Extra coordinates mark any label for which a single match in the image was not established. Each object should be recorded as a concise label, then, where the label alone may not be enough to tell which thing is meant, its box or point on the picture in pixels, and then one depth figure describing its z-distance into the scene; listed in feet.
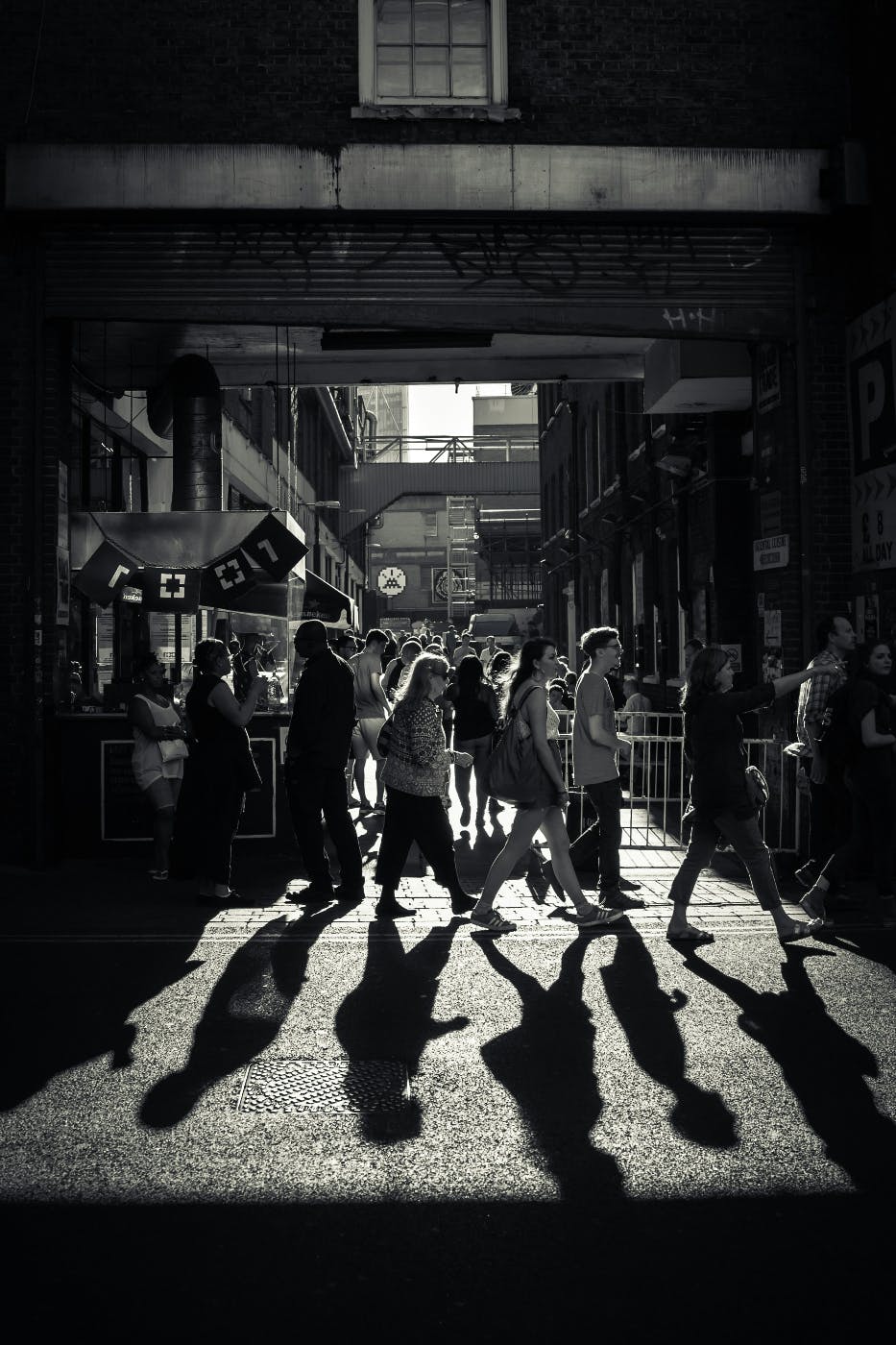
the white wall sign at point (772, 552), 39.27
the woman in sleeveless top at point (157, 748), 35.42
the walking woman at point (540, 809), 29.48
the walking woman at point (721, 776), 26.81
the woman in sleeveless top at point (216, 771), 31.76
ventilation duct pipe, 50.34
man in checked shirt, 30.86
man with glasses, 31.24
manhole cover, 17.47
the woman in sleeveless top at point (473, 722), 45.27
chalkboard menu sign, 38.37
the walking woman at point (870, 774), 29.07
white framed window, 38.24
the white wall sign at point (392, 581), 155.74
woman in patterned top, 30.55
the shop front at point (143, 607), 38.47
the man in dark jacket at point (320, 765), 32.40
